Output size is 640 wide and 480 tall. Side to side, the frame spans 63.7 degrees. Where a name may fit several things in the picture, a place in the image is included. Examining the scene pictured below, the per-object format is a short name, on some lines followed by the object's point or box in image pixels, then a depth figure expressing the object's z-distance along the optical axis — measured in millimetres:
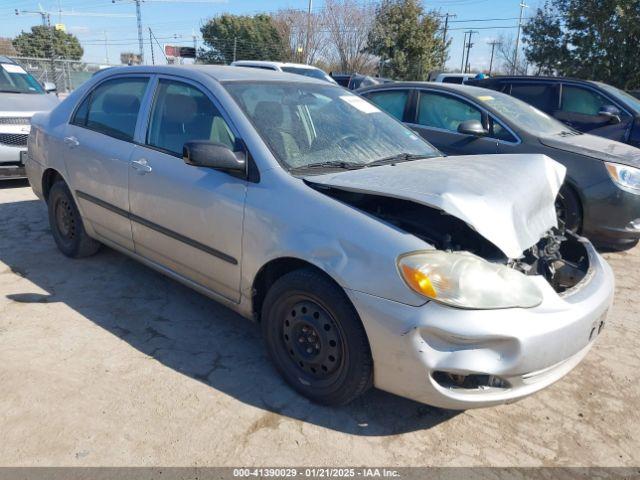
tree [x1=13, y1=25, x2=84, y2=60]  53344
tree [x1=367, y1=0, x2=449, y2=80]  27125
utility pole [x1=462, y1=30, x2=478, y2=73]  49422
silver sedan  2203
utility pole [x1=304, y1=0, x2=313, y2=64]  32788
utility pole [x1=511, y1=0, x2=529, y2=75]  35834
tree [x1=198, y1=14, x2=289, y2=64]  39062
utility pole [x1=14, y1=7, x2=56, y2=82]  19203
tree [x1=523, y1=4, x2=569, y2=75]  21609
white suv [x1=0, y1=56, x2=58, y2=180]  6680
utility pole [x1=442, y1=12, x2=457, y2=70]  30509
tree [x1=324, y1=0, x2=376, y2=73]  32844
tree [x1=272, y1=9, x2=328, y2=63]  34219
